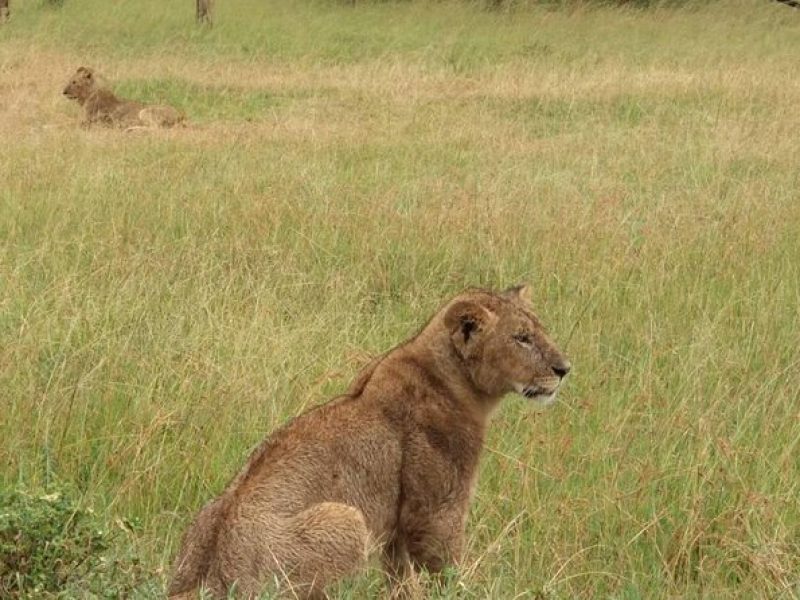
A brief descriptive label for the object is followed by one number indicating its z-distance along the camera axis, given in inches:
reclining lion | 1087.6
